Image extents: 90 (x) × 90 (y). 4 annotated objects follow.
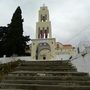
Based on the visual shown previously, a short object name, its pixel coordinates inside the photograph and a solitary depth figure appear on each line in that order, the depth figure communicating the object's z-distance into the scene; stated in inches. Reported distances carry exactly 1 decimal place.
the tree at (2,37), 468.2
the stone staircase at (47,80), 120.3
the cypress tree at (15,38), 455.8
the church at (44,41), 504.1
